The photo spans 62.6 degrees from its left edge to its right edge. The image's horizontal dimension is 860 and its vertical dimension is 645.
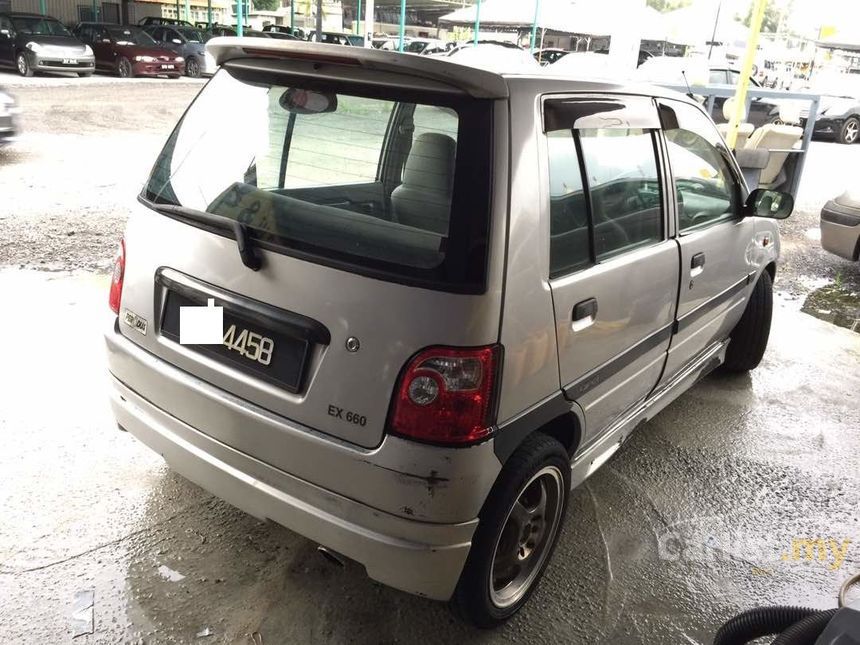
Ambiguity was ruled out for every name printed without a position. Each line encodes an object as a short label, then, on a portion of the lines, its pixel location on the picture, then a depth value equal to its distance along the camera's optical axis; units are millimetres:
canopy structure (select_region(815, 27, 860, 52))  41594
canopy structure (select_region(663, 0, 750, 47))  41594
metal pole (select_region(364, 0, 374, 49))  30031
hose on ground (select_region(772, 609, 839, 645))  1464
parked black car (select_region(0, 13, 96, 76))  18188
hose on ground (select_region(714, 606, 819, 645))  1712
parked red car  21047
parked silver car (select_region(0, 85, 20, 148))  8680
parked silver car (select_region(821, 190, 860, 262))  6605
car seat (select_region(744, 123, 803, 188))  9461
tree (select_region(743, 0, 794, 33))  82625
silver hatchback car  1939
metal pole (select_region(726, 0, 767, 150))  7855
